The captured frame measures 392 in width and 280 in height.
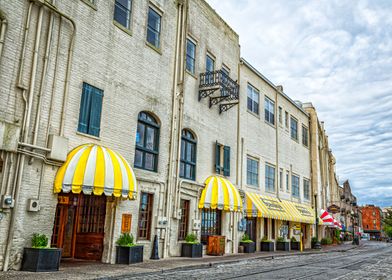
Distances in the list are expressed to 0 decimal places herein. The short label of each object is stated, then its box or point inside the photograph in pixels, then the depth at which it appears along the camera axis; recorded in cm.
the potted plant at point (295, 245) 2959
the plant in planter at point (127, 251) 1394
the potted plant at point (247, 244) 2242
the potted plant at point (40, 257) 1098
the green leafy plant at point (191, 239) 1781
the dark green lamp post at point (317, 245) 3161
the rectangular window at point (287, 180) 3108
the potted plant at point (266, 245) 2517
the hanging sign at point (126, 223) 1474
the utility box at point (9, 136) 1081
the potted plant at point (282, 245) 2700
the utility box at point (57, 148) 1221
